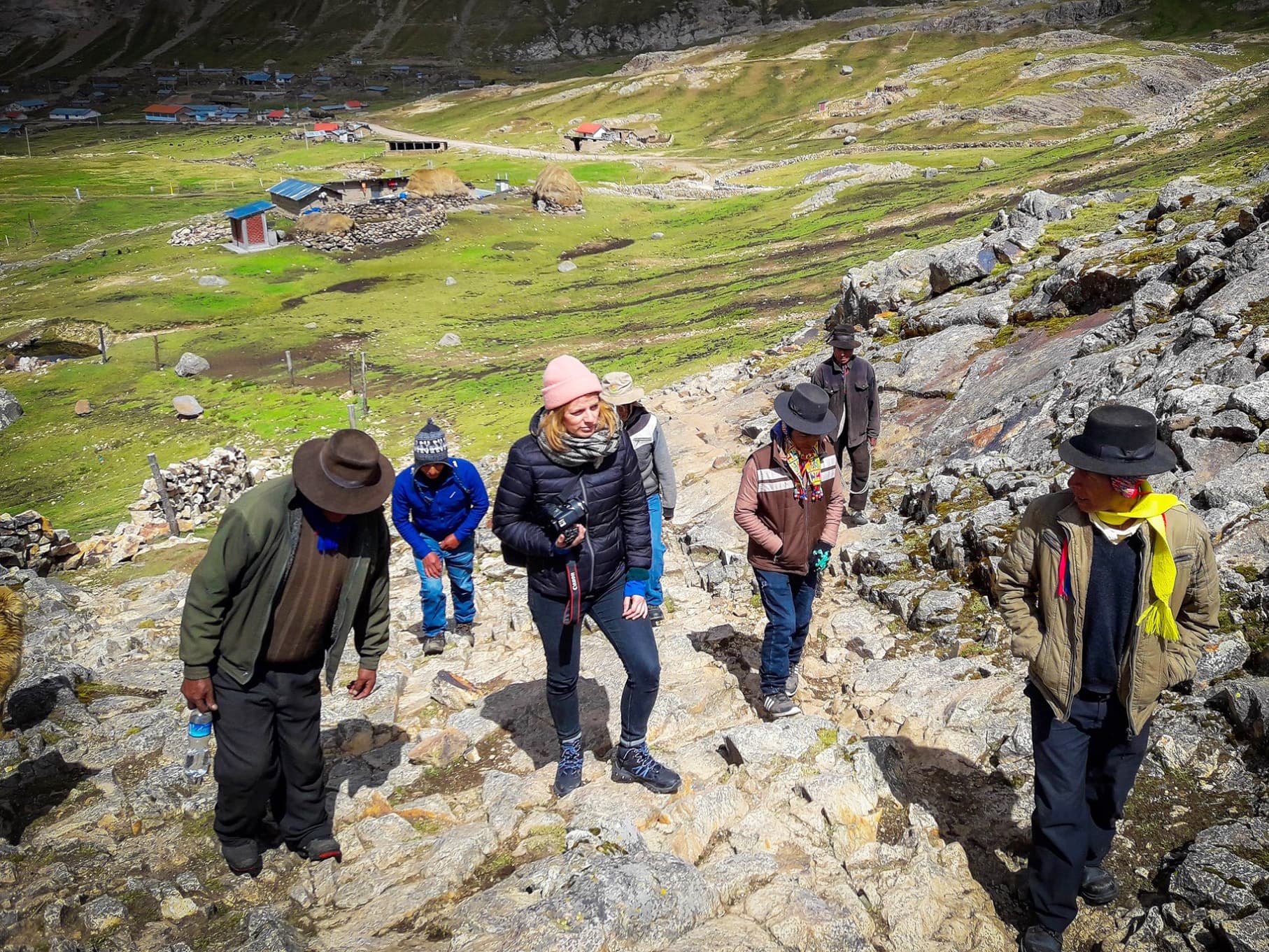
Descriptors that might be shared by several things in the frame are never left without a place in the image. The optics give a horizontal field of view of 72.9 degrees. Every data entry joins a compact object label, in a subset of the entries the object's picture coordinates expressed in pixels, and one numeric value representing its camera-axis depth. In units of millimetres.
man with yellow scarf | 4184
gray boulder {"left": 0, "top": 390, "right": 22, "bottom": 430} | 30750
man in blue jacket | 8703
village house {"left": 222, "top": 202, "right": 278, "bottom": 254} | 54250
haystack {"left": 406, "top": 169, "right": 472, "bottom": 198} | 61688
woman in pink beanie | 5172
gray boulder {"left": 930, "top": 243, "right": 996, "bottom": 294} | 20938
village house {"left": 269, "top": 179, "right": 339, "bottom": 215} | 59688
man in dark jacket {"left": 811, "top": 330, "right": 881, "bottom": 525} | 10352
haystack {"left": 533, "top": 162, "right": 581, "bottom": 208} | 62781
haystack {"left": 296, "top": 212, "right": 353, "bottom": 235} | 54906
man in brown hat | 4918
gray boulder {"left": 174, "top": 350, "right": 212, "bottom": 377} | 35062
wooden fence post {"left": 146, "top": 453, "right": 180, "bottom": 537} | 20281
